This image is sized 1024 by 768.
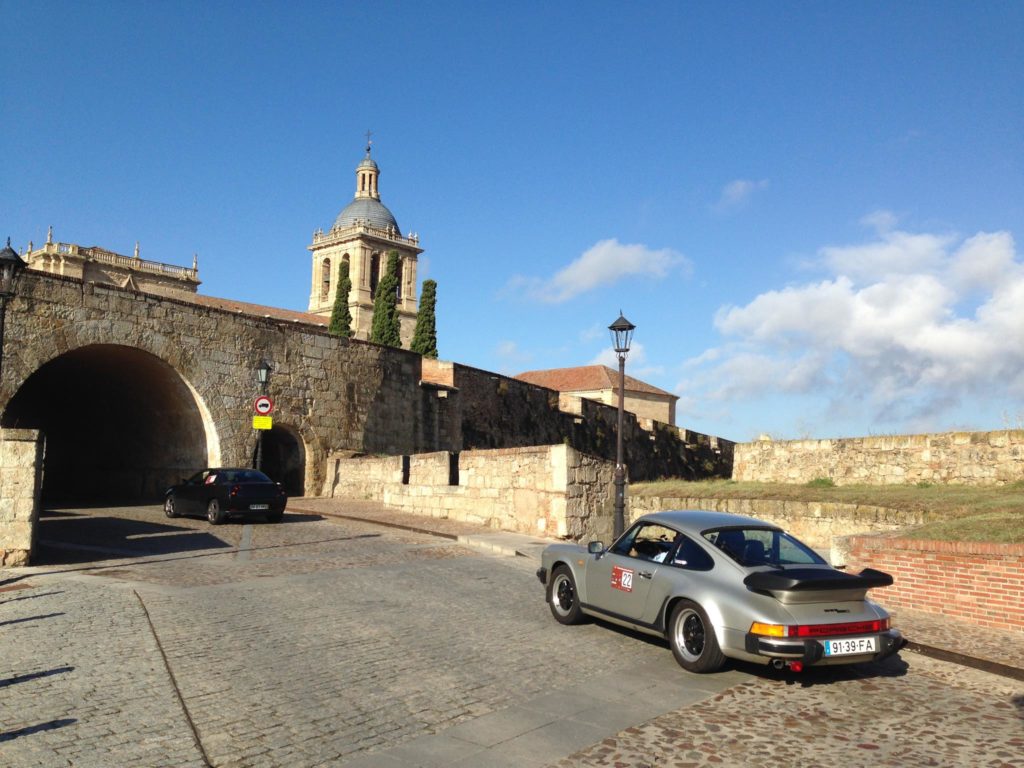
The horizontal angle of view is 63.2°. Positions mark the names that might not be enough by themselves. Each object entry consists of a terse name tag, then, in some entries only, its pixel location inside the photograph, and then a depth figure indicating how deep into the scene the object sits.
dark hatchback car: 18.33
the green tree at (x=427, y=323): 67.31
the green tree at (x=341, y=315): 66.19
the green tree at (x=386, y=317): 62.53
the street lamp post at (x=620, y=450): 14.83
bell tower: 90.06
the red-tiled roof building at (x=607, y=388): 71.38
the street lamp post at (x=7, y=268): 13.03
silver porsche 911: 6.55
